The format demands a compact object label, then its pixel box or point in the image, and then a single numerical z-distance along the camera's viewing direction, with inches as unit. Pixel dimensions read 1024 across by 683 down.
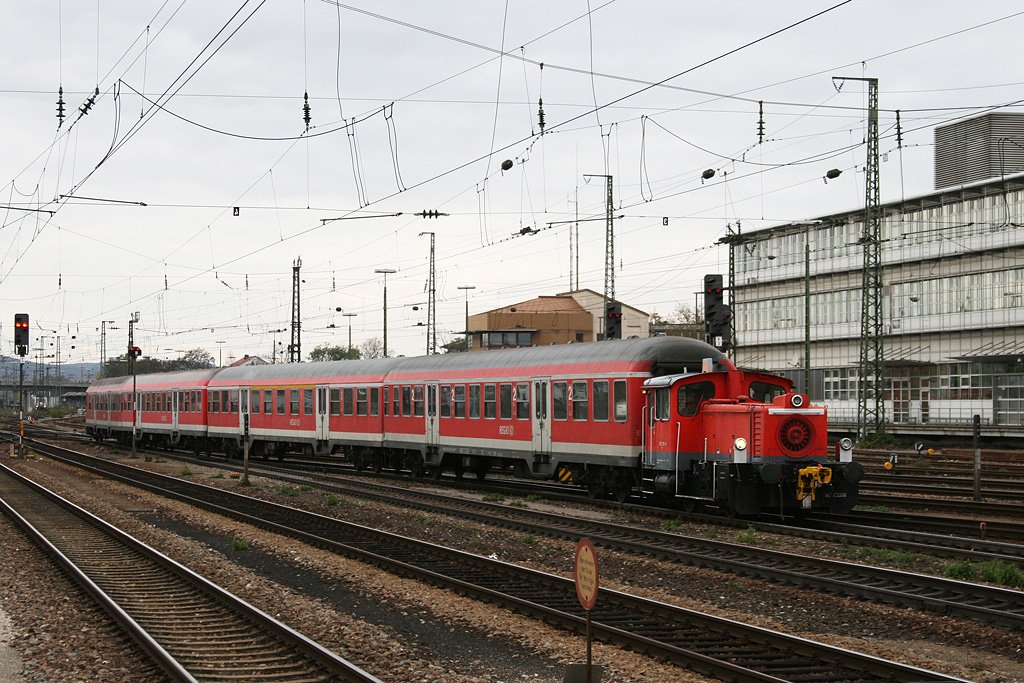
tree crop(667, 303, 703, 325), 5128.0
